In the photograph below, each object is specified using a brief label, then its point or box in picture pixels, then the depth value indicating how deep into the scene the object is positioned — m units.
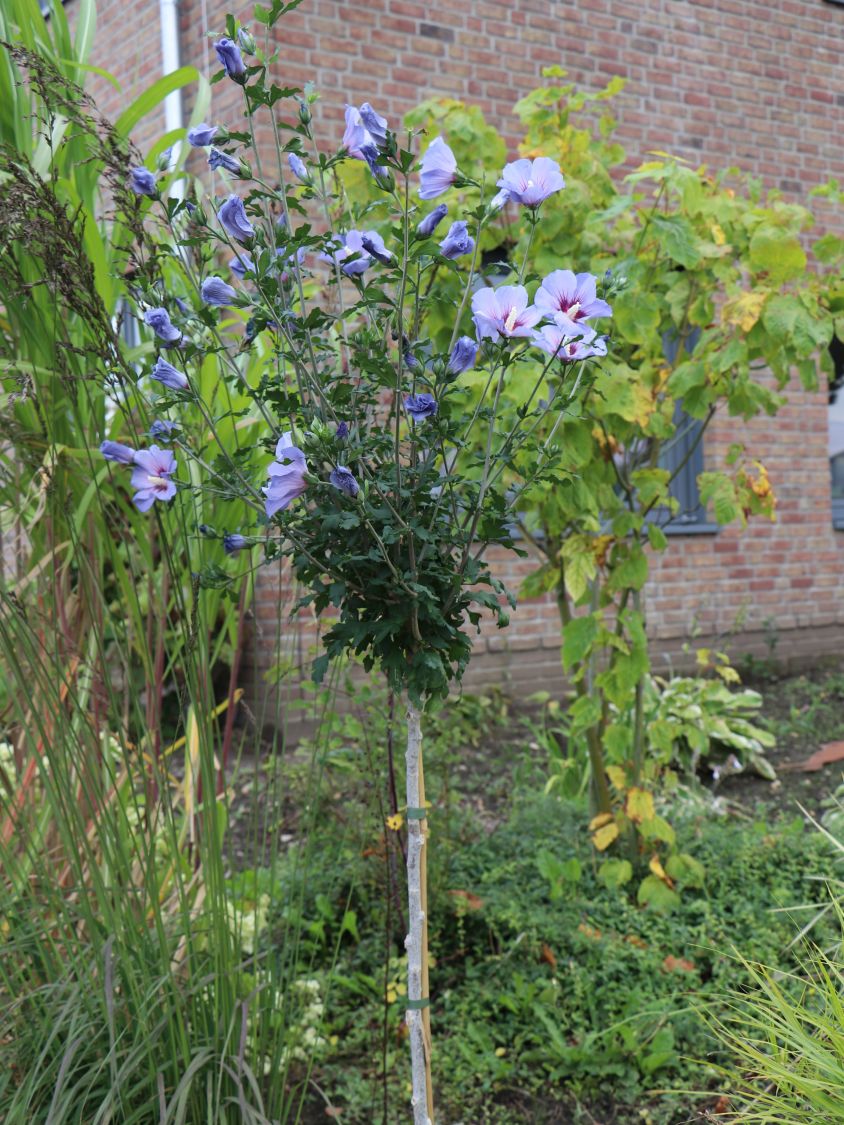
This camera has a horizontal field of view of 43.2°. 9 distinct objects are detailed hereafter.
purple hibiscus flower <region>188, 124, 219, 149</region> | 1.50
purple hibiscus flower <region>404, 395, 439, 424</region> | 1.51
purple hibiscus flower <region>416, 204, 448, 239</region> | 1.48
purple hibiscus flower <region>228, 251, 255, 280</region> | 1.51
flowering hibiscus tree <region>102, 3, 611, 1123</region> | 1.45
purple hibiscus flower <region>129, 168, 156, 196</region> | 1.49
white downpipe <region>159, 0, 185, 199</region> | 5.64
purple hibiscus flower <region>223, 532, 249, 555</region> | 1.57
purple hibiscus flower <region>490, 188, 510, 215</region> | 1.49
